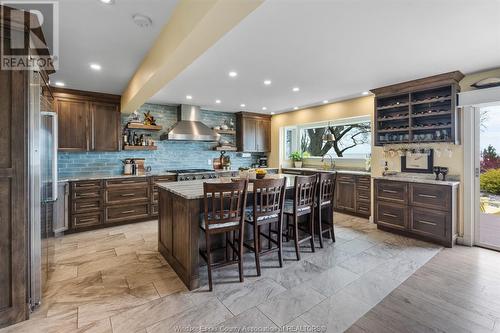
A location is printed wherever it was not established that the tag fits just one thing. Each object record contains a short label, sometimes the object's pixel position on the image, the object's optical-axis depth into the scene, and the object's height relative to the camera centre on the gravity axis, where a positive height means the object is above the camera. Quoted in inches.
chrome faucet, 235.6 +3.3
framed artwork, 155.0 +2.1
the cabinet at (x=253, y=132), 258.4 +36.9
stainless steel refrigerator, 77.2 -6.5
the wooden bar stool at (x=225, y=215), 89.7 -19.7
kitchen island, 93.4 -26.3
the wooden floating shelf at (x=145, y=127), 192.5 +32.0
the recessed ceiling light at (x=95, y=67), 124.5 +52.3
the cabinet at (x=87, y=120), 167.5 +33.2
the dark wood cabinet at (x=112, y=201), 163.0 -25.9
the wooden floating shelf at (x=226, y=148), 247.1 +17.9
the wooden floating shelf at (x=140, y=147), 191.0 +14.7
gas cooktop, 213.8 -5.0
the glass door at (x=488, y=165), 135.5 +0.1
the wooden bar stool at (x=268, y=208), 100.7 -18.8
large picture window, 222.1 +27.8
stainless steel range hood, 207.1 +34.1
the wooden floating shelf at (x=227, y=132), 247.2 +35.3
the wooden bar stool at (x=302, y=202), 116.8 -18.9
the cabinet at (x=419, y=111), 139.3 +35.5
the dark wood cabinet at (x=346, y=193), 197.2 -23.6
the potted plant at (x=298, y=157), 263.1 +9.2
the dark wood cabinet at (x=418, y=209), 134.9 -26.7
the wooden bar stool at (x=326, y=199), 130.9 -19.4
